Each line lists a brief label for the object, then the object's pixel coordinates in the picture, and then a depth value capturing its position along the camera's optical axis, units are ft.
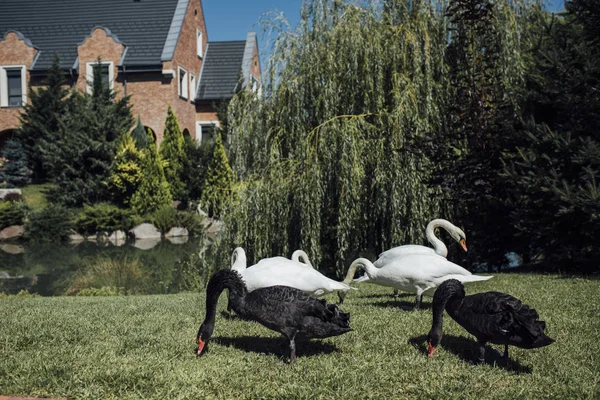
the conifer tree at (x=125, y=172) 82.89
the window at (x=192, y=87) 111.99
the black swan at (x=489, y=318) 14.16
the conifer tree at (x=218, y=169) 83.82
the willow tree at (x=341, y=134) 35.99
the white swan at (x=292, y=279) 21.11
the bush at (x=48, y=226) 74.02
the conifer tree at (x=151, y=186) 82.38
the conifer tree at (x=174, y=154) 89.40
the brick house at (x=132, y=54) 102.94
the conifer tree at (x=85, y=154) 83.35
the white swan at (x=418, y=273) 22.06
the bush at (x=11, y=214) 76.02
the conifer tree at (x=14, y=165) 93.09
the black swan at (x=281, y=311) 15.71
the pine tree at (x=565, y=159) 30.94
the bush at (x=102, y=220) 77.20
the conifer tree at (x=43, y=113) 93.35
